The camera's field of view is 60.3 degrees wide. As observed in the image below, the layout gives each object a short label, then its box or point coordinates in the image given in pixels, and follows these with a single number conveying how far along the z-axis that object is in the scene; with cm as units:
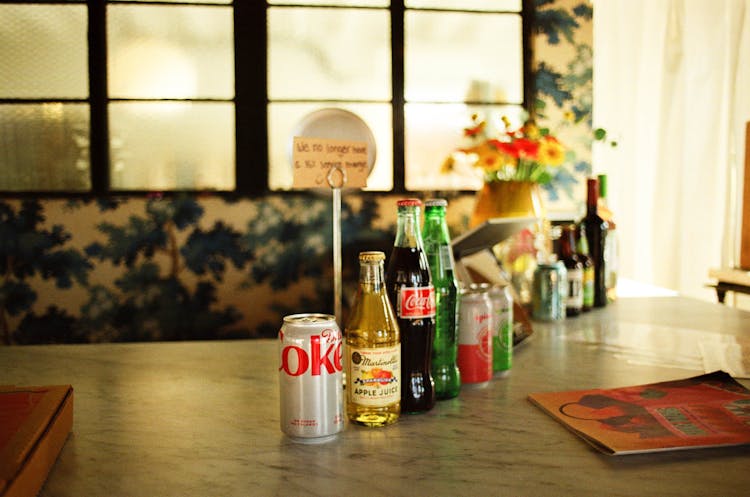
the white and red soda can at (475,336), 92
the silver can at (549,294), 151
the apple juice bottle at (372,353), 75
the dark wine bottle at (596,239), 170
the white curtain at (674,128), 308
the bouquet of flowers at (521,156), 178
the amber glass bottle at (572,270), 157
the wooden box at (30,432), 55
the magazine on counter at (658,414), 70
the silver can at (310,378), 70
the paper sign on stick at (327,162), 89
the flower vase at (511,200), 181
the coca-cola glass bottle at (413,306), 81
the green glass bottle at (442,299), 89
